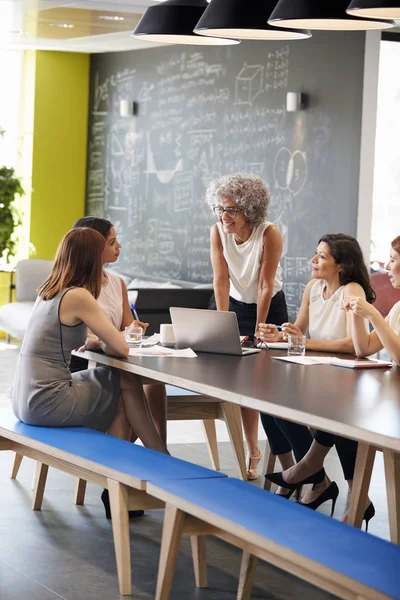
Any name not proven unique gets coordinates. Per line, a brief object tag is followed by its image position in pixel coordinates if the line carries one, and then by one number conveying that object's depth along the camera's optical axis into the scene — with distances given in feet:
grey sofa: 33.58
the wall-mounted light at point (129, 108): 36.24
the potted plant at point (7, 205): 36.14
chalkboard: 26.13
